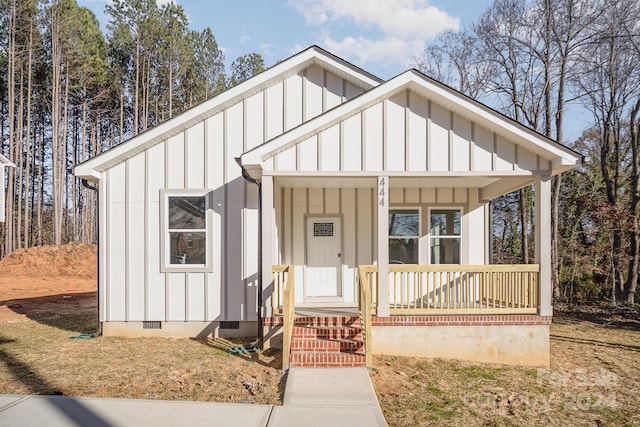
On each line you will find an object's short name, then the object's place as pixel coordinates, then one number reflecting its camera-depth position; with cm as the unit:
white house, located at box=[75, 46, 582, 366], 665
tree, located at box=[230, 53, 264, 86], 2688
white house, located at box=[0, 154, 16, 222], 1343
